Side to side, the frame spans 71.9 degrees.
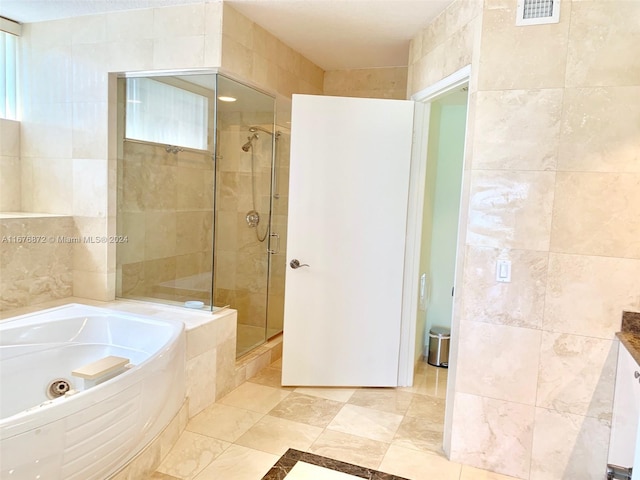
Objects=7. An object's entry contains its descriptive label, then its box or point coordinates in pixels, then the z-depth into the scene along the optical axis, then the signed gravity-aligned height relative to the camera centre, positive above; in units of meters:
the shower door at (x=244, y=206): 3.17 -0.08
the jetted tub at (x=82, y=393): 1.49 -0.89
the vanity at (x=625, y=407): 1.88 -0.87
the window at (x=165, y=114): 3.02 +0.55
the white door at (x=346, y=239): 3.01 -0.26
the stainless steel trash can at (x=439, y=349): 3.70 -1.20
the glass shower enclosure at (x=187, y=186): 3.05 +0.06
